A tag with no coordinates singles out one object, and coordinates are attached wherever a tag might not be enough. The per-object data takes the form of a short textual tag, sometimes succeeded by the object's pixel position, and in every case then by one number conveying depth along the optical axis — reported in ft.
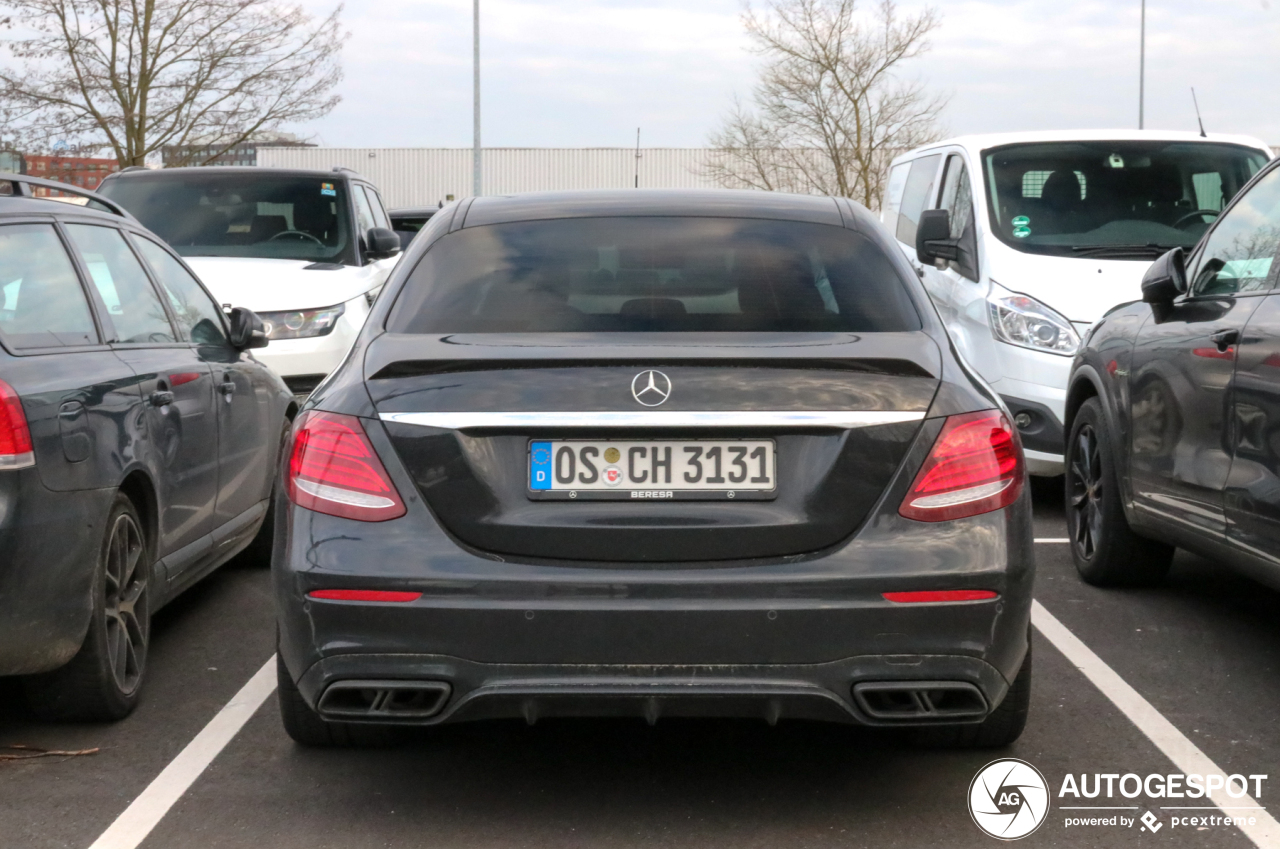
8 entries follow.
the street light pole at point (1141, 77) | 169.17
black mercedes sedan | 11.68
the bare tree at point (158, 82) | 108.06
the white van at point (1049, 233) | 28.48
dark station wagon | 14.12
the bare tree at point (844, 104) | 154.20
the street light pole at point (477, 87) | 126.21
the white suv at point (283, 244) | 34.35
